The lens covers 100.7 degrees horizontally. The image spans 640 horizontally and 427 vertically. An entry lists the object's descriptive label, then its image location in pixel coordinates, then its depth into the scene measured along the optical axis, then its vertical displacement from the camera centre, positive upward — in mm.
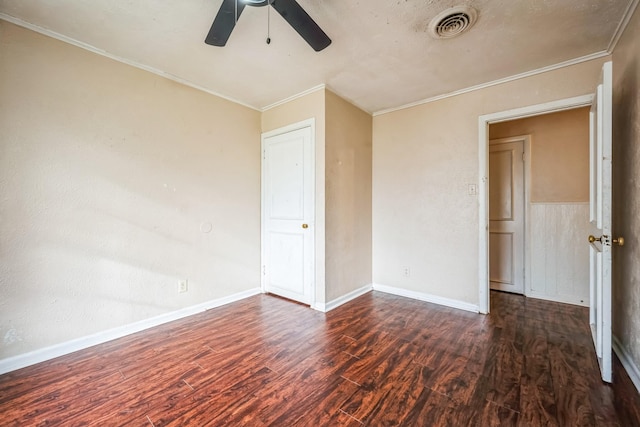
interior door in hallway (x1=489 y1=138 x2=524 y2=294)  3387 -34
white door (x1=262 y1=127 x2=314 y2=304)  3006 -19
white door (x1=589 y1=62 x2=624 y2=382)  1613 -65
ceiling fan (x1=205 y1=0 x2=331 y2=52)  1370 +1067
